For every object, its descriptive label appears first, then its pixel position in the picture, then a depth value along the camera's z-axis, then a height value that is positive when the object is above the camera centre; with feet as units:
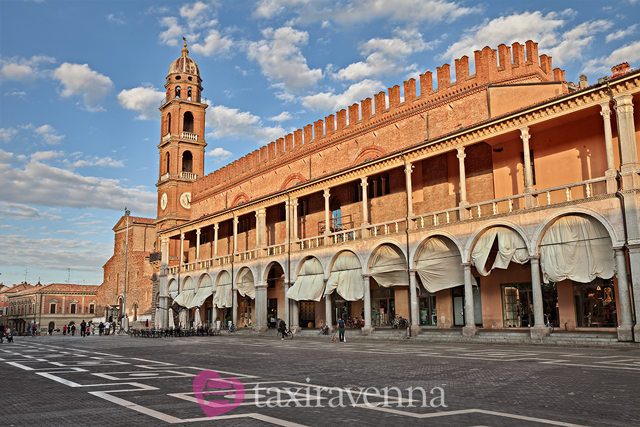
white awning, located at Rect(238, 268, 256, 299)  121.08 +1.38
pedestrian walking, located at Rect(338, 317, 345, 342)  79.64 -6.38
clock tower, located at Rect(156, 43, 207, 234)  174.70 +49.99
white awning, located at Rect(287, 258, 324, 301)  99.77 +1.07
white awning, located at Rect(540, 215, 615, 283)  60.08 +3.74
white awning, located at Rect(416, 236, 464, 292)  77.41 +3.12
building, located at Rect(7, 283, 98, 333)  275.80 -5.86
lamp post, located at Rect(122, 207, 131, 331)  162.67 -9.41
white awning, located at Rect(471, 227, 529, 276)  68.28 +4.66
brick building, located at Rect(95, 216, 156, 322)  223.10 +8.07
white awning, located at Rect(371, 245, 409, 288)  85.40 +3.21
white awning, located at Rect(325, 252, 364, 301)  92.26 +1.79
